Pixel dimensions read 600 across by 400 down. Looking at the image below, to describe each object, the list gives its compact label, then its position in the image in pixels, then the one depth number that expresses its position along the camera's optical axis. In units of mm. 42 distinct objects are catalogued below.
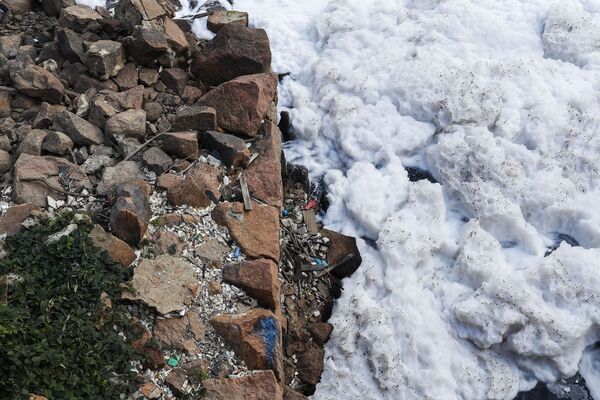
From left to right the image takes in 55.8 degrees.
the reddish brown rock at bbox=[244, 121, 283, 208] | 3770
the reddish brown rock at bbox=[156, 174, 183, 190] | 3539
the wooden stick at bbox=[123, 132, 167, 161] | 3715
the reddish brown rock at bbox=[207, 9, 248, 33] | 4941
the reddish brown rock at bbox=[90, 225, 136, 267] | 3062
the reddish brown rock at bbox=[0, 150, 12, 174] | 3547
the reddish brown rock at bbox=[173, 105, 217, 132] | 3904
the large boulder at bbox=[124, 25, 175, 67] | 4281
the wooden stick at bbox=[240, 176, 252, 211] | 3588
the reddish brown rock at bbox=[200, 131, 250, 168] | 3809
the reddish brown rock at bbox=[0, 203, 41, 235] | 3115
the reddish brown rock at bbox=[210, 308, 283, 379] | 3029
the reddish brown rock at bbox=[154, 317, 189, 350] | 2967
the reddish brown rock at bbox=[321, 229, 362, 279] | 3852
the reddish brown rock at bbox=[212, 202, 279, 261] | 3441
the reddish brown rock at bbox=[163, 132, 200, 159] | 3744
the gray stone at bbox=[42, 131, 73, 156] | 3643
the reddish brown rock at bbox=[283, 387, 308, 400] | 3223
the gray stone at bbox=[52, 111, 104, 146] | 3738
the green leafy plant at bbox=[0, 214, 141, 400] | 2479
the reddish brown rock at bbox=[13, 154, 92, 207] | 3340
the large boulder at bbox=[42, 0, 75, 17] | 4668
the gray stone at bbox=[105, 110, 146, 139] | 3803
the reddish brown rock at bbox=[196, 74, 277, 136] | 4027
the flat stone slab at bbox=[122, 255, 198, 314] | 3021
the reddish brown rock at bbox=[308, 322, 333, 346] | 3549
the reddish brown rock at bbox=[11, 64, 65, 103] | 3994
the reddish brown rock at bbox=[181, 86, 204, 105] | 4316
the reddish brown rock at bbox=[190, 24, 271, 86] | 4480
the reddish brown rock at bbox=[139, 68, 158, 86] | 4340
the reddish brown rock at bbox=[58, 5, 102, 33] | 4441
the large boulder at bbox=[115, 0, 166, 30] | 4445
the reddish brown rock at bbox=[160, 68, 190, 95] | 4379
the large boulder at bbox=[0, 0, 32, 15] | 4684
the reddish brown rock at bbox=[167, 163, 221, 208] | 3482
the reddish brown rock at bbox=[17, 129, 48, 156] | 3605
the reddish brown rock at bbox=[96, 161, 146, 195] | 3469
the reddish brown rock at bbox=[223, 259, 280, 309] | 3244
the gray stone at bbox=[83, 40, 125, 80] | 4145
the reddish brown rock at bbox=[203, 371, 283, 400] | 2875
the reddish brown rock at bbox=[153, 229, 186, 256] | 3254
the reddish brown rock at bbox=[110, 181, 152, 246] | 3160
